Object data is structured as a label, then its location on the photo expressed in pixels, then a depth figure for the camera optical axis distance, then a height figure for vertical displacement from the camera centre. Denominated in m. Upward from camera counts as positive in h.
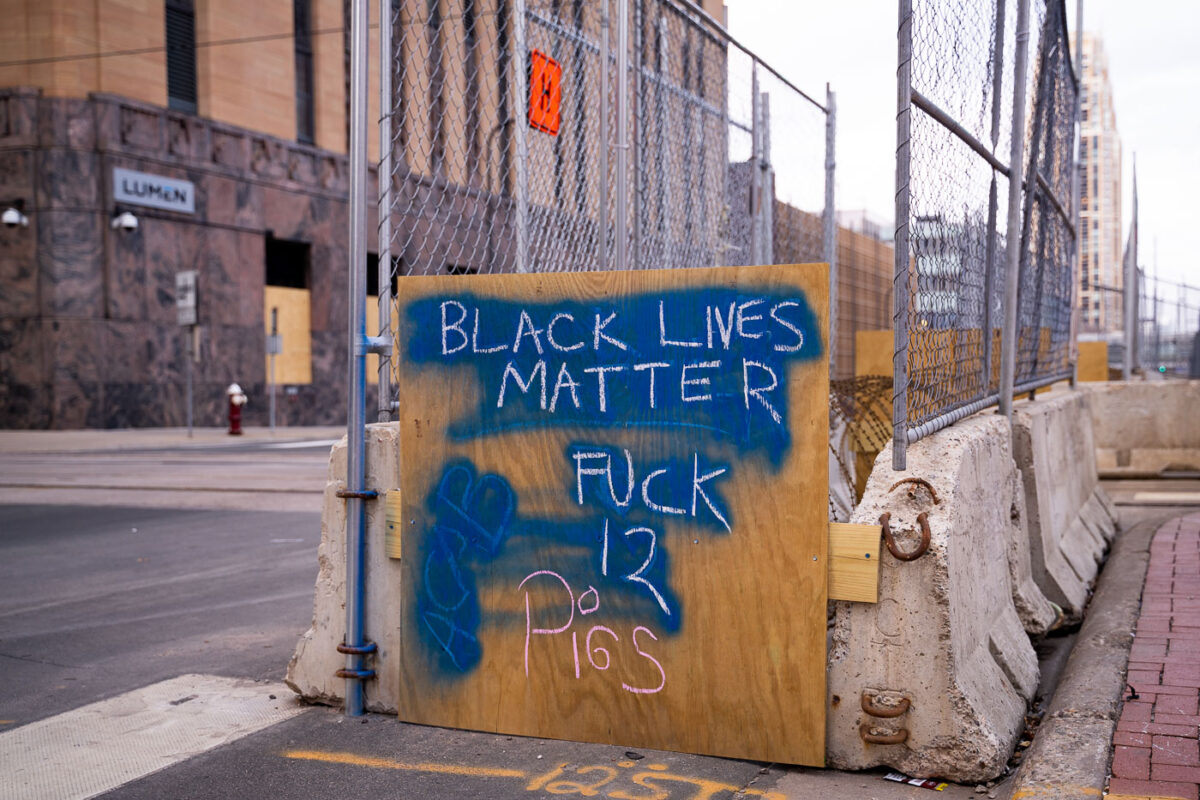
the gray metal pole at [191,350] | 23.08 +0.28
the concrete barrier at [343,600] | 4.04 -0.87
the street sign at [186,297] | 23.22 +1.40
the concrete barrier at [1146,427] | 10.97 -0.62
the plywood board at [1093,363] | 15.61 +0.02
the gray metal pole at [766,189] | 7.79 +1.24
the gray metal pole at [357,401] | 3.98 -0.13
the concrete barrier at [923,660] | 3.28 -0.89
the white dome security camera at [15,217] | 22.64 +2.99
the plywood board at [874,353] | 8.15 +0.08
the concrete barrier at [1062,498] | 5.34 -0.76
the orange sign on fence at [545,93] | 5.61 +1.39
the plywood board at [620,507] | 3.42 -0.47
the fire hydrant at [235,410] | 24.03 -1.00
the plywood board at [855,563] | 3.35 -0.60
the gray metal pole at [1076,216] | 9.24 +1.24
